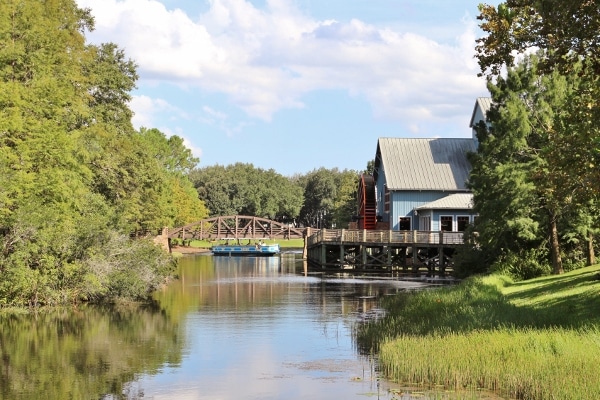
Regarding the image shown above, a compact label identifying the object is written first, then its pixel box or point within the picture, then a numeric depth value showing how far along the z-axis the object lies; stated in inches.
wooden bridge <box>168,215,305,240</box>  4114.2
